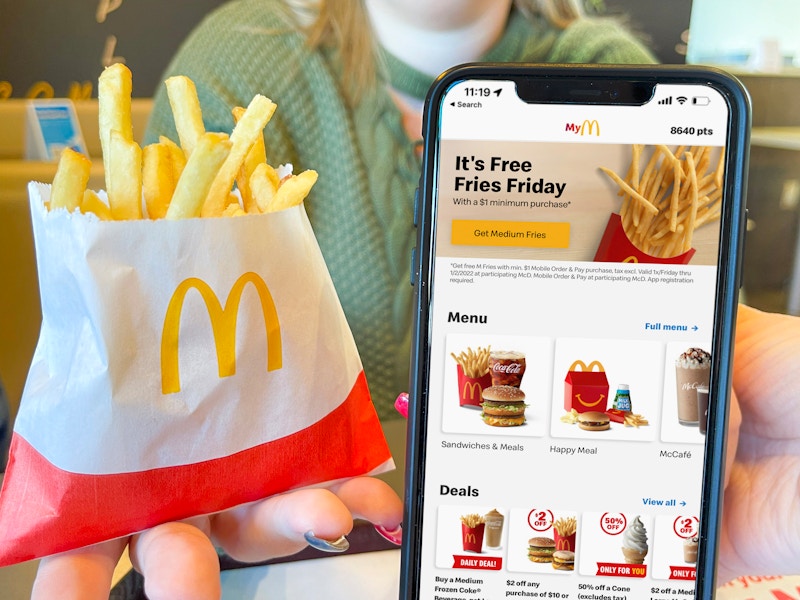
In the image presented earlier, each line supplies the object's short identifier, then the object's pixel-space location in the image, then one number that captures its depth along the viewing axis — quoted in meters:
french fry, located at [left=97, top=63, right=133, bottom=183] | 0.20
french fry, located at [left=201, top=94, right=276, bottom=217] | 0.20
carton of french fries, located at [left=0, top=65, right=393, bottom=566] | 0.19
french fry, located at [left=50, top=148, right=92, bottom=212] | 0.18
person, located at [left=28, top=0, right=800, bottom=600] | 0.58
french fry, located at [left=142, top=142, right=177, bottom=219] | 0.20
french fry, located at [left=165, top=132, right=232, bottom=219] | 0.19
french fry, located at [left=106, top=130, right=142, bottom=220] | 0.19
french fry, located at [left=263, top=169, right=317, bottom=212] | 0.20
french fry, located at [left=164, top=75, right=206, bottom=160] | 0.21
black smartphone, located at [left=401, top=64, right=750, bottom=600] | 0.20
